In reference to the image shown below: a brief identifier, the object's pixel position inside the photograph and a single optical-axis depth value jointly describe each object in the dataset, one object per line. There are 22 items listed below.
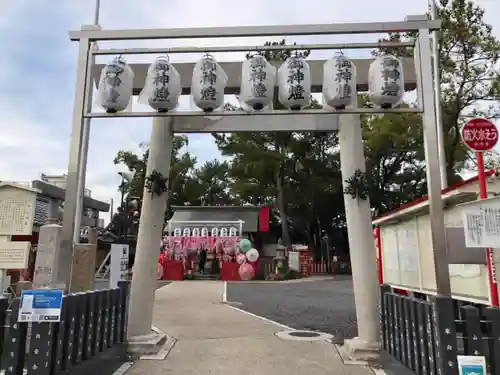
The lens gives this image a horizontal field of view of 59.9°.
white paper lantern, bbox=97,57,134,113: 4.69
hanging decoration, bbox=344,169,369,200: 5.96
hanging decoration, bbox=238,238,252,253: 23.61
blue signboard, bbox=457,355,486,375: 3.19
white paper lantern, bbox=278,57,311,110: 4.67
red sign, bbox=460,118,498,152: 4.73
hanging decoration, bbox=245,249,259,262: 23.28
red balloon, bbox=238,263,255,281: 23.58
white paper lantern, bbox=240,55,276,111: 4.69
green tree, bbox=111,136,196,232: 32.53
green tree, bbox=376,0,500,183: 15.89
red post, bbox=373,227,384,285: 9.64
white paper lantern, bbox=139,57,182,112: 4.69
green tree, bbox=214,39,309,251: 27.09
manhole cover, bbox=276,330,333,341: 7.24
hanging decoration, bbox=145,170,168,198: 6.29
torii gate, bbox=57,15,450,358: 4.49
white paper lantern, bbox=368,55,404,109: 4.55
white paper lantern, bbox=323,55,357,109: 4.57
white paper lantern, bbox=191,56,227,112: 4.71
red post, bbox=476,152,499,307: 4.36
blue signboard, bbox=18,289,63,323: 3.69
